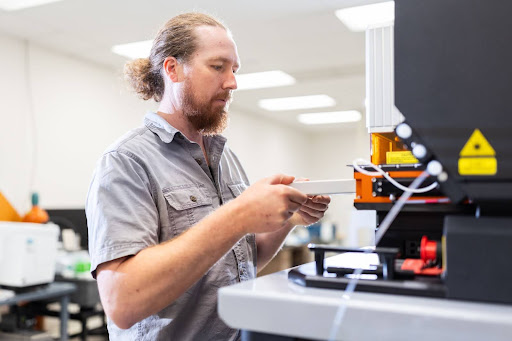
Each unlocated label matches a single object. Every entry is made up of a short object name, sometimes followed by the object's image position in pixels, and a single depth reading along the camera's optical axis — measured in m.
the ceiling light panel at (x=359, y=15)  2.97
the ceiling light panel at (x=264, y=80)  4.61
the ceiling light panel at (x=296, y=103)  5.72
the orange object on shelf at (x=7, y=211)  3.39
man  0.80
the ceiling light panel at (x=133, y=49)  3.71
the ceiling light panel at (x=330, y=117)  6.77
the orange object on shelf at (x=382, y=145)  0.72
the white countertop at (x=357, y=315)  0.44
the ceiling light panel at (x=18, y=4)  2.96
